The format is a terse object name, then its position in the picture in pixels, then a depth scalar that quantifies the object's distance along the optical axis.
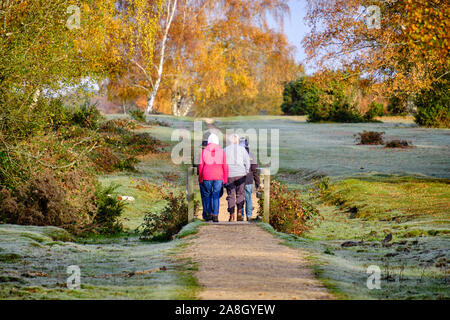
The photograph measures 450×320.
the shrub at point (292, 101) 66.12
